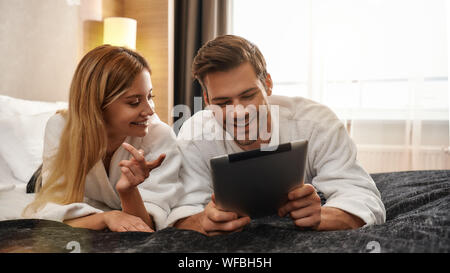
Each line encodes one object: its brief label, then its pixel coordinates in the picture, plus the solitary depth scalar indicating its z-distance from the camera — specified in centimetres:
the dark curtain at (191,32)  239
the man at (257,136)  74
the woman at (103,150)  73
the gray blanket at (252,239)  51
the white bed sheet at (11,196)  75
